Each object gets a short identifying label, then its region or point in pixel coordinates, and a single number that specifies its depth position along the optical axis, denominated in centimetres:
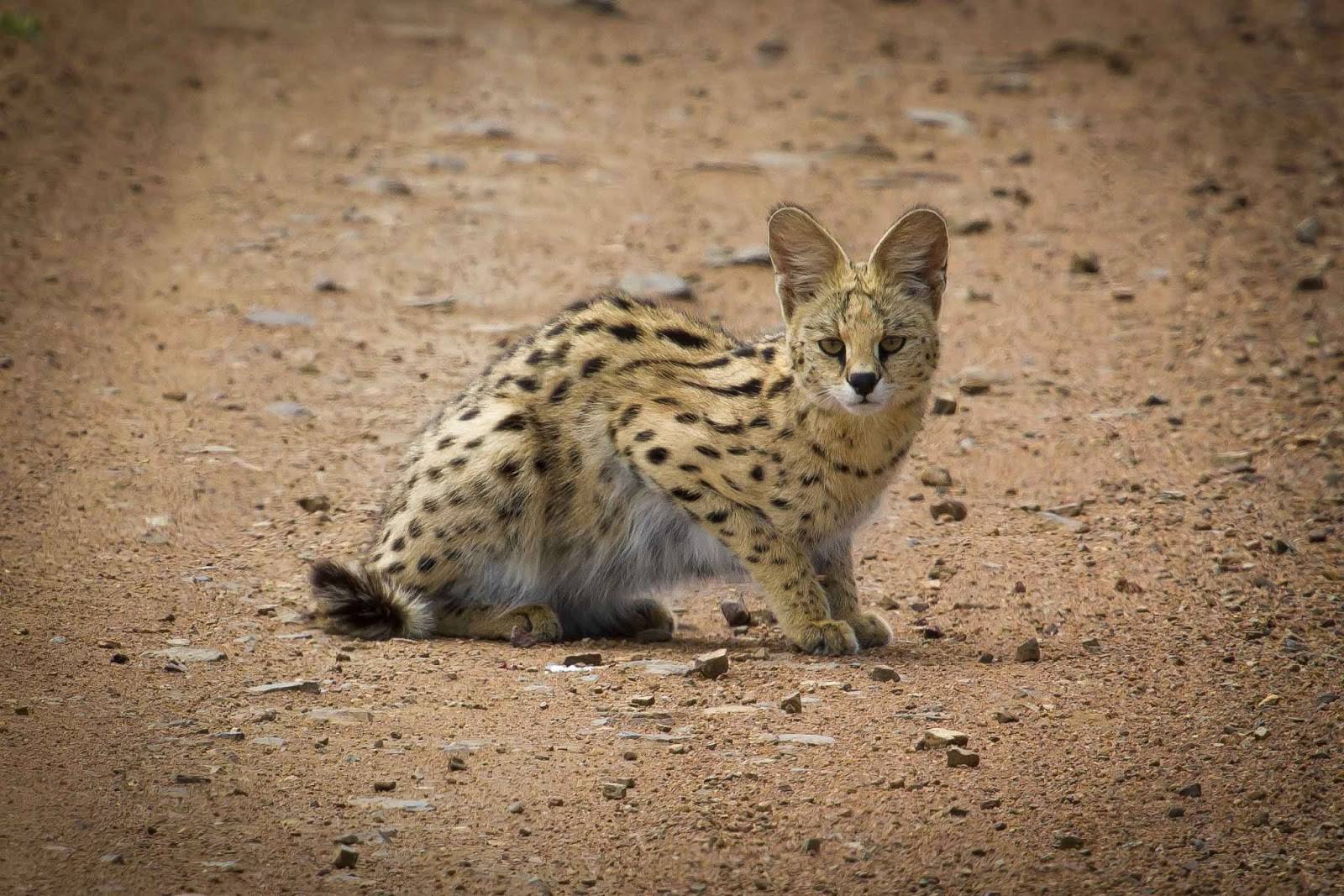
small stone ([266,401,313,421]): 1698
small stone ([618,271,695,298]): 1977
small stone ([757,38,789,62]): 2897
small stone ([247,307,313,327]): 1920
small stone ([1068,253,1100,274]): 2028
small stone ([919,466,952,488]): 1591
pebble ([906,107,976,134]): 2520
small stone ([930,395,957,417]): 1714
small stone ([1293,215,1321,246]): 2097
